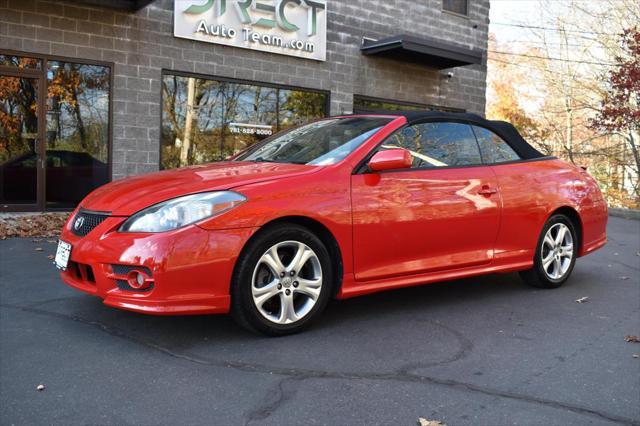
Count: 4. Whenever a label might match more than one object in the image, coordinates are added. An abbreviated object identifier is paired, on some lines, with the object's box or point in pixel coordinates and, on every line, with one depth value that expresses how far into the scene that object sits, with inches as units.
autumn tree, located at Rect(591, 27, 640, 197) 521.7
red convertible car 144.8
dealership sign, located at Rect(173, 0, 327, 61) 424.8
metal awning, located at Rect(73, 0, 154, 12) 384.5
